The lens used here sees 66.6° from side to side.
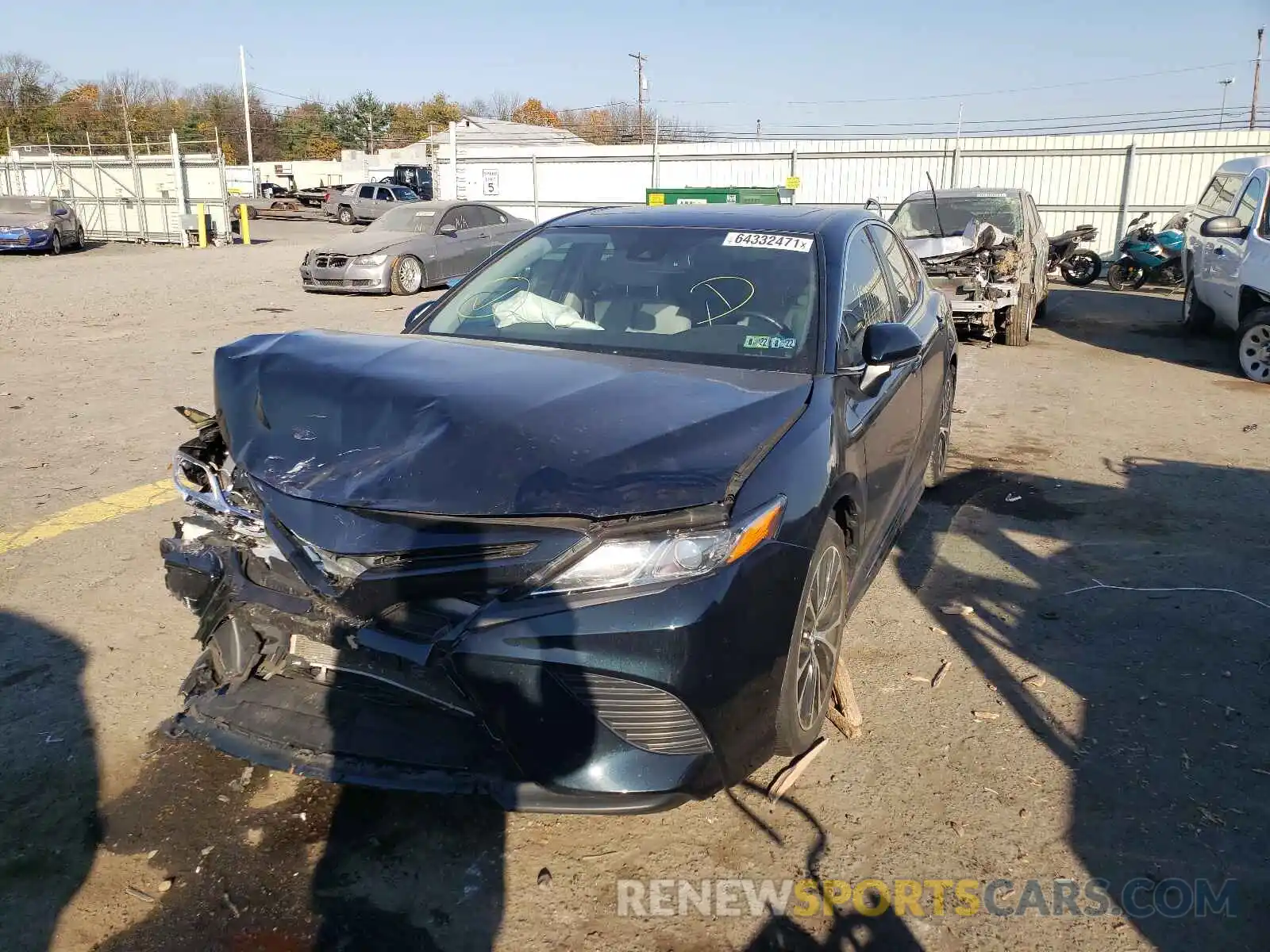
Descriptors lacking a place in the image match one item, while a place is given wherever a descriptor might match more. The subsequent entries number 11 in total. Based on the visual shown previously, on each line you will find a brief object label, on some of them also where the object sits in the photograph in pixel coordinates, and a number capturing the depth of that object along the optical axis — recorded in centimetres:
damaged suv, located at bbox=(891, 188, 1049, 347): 1080
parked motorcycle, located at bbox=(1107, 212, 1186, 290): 1636
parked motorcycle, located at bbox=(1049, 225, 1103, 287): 1731
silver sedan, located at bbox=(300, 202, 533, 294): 1452
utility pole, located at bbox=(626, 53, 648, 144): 6425
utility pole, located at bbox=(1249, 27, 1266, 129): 5228
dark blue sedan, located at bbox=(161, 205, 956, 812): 230
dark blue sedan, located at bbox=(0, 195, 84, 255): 2216
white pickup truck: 901
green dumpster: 1524
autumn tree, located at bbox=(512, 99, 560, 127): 8631
